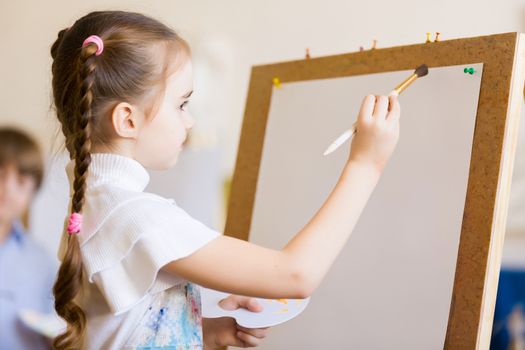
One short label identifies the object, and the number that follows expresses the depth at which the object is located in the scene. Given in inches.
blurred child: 88.3
